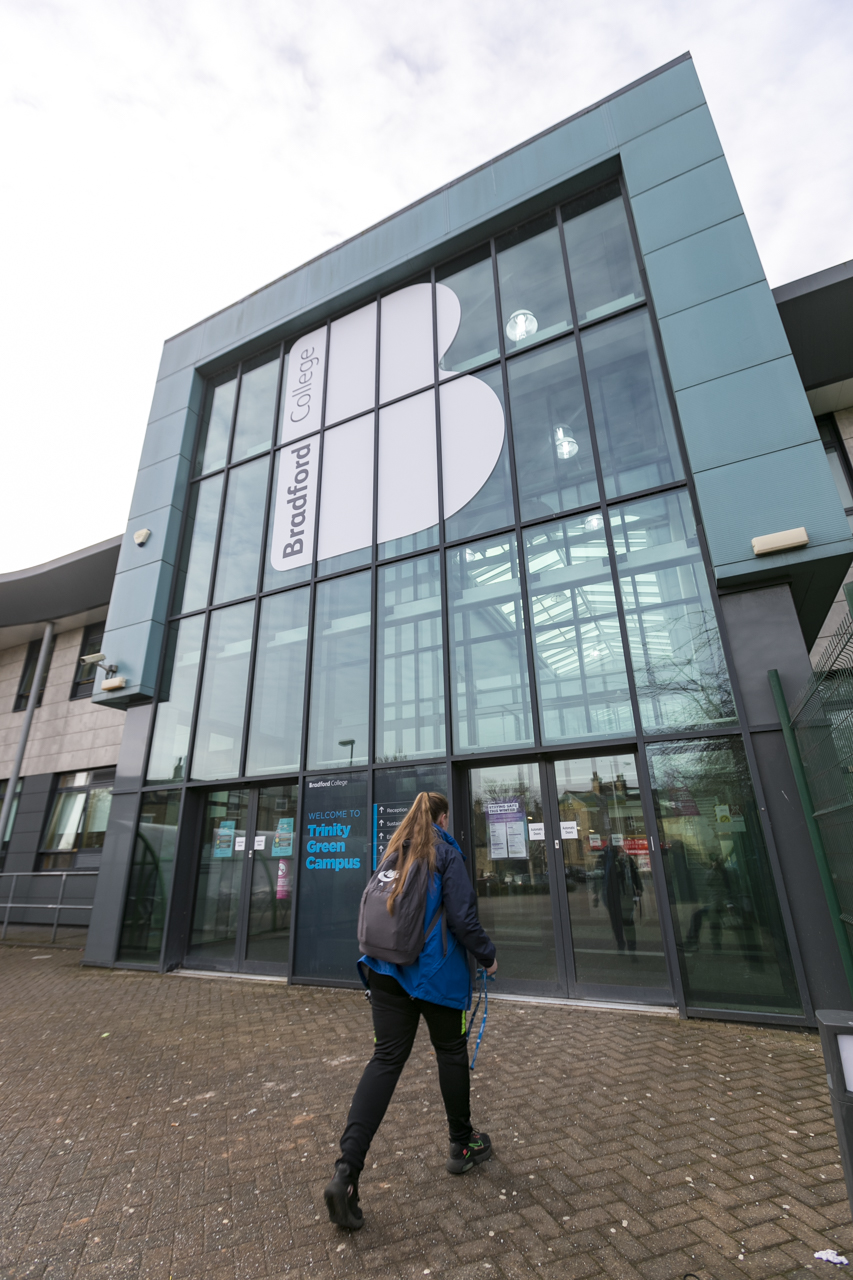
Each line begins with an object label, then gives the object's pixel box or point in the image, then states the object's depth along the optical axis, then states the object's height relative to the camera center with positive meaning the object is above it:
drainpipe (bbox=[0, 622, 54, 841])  14.70 +3.83
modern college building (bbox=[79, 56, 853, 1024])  5.80 +3.16
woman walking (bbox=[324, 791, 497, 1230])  2.66 -0.49
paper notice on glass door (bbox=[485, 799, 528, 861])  6.64 +0.48
